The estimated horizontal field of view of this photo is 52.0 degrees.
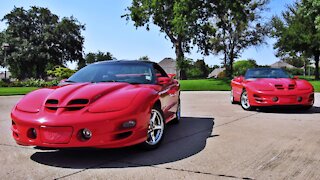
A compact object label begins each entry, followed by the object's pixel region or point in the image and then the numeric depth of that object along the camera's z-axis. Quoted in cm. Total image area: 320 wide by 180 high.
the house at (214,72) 8862
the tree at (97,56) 8706
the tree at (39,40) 5372
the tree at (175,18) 2892
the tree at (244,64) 6965
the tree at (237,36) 4458
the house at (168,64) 8851
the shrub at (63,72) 3485
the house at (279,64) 9084
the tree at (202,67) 6506
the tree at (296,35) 3553
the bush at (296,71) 7310
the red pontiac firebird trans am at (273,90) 799
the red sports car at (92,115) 357
